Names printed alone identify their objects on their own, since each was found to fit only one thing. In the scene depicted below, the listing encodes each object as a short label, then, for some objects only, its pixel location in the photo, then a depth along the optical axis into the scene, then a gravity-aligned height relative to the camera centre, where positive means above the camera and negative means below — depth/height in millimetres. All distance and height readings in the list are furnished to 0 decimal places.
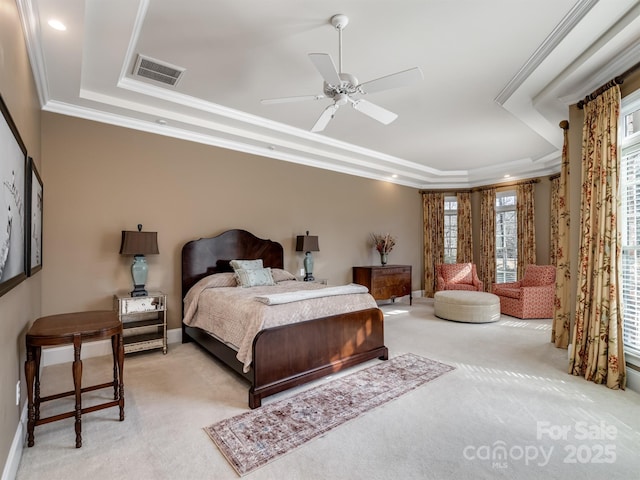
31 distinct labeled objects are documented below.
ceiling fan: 2393 +1265
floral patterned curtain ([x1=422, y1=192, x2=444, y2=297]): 8070 +130
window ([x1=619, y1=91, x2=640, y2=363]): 2938 +181
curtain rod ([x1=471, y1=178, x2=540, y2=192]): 6938 +1289
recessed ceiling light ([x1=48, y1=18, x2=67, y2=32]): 2291 +1556
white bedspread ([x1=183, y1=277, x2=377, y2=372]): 2809 -660
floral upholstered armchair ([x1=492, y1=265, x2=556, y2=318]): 5711 -978
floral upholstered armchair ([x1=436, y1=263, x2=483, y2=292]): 6805 -750
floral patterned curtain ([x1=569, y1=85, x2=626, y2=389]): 2926 -138
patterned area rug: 2092 -1320
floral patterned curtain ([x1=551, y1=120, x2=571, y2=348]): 4074 -374
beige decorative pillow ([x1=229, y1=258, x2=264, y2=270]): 4510 -304
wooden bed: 2723 -1013
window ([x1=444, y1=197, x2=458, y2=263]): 8203 +319
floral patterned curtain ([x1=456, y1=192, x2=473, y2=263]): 7938 +283
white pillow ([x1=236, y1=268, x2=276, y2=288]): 4270 -466
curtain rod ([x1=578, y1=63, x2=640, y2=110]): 2846 +1441
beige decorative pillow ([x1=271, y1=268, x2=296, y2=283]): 4883 -496
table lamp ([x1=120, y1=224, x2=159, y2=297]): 3752 -80
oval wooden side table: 2080 -648
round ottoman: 5367 -1094
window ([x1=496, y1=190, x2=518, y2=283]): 7332 +100
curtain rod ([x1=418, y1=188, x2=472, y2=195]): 8117 +1266
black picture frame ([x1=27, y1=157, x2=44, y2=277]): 2377 +196
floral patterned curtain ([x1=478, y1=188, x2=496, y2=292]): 7508 +80
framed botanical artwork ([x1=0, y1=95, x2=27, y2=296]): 1628 +224
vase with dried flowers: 6914 -43
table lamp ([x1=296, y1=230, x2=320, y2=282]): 5492 -96
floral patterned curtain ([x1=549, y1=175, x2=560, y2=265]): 6504 +450
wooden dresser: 6352 -759
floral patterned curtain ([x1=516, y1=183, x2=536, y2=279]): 6926 +311
